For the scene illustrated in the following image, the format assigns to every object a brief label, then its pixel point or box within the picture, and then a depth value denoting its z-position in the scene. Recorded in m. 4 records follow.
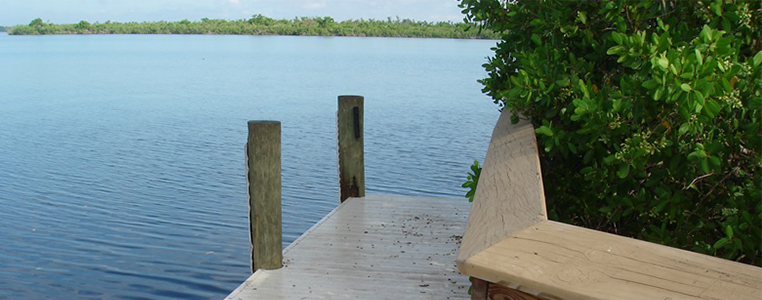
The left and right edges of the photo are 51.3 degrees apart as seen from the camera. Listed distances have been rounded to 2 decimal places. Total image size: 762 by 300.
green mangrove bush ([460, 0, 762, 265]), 2.12
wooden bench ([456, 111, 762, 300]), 1.41
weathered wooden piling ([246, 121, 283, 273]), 4.88
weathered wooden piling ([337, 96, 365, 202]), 7.08
